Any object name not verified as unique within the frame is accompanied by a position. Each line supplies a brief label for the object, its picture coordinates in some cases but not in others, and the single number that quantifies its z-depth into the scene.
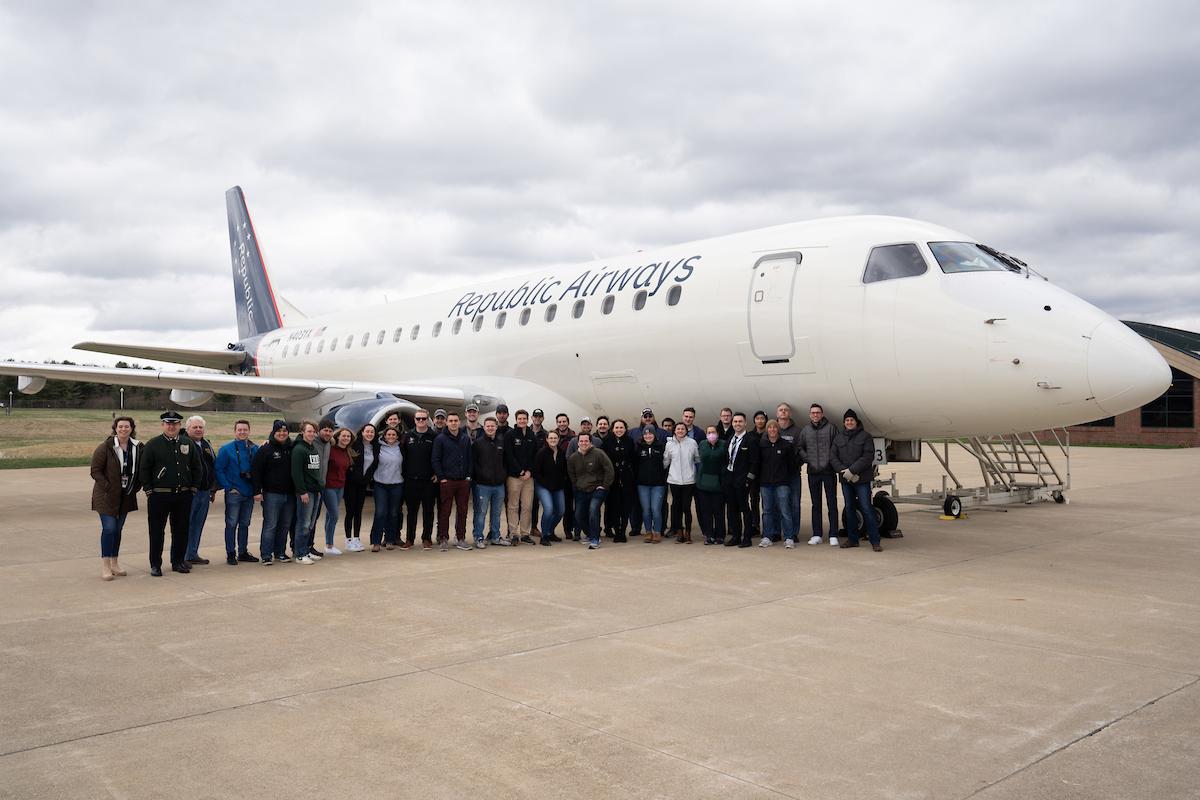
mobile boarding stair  13.18
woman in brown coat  8.24
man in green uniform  8.34
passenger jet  8.69
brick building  38.12
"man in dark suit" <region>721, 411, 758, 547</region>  10.27
